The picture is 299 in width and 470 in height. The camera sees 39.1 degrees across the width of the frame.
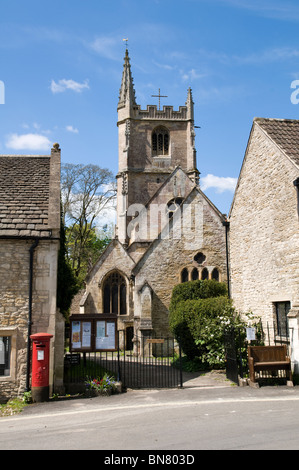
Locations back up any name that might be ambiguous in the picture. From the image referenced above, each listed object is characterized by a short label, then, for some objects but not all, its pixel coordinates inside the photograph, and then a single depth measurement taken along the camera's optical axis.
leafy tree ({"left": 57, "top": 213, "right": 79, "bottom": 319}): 12.80
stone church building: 22.11
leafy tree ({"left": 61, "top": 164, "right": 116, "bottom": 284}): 39.19
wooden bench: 11.41
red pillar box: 10.43
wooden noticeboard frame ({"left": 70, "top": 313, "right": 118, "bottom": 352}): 11.84
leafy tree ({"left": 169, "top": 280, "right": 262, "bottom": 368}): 14.82
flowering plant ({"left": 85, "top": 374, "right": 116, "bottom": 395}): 11.12
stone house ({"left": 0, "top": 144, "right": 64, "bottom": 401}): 10.89
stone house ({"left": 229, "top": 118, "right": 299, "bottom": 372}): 13.38
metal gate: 12.18
